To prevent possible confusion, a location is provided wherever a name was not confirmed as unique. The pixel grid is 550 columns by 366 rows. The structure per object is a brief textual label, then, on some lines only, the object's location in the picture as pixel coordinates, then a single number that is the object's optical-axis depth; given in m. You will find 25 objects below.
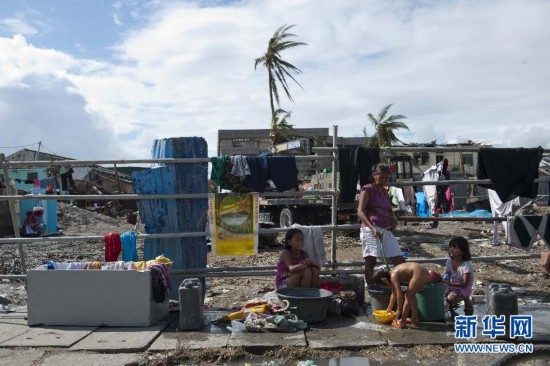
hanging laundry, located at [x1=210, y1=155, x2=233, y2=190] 7.29
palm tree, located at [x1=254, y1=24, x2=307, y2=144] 24.14
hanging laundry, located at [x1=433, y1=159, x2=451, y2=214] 14.27
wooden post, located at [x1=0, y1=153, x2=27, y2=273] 7.30
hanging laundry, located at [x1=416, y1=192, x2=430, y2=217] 15.20
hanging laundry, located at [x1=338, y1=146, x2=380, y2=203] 7.44
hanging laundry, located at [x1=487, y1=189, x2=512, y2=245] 10.76
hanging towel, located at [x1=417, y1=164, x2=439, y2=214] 14.35
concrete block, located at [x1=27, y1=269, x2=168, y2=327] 6.23
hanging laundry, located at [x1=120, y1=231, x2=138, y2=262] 7.14
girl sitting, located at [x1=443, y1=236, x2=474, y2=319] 6.17
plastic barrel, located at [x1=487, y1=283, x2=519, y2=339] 5.70
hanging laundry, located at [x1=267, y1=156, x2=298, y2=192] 7.39
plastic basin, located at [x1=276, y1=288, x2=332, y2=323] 6.09
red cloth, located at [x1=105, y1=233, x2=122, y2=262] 7.13
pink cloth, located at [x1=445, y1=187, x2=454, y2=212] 14.43
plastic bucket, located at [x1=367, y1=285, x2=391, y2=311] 6.38
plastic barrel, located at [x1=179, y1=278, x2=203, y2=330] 6.04
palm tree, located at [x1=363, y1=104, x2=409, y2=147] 35.75
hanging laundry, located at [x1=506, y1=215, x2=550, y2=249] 7.67
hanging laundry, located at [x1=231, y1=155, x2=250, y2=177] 7.24
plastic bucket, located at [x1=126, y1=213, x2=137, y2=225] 15.57
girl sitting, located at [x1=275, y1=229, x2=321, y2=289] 6.63
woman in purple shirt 6.87
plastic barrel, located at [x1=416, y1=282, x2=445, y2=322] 6.04
